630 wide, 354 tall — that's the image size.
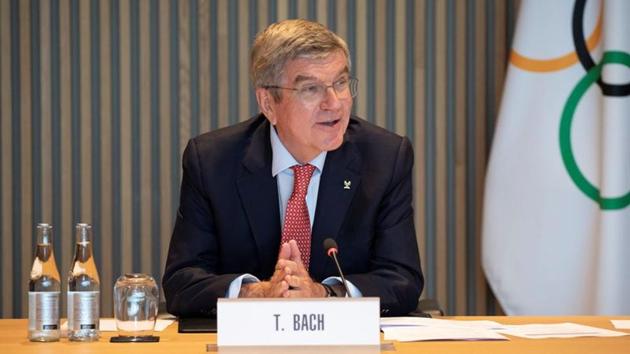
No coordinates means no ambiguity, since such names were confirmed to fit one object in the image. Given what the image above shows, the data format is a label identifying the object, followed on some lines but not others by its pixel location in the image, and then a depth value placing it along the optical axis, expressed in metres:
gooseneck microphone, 5.25
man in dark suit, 6.58
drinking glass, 4.97
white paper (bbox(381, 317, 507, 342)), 5.05
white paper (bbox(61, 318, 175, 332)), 5.41
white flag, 8.85
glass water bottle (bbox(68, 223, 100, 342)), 4.94
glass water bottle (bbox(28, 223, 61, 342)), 4.96
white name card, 4.66
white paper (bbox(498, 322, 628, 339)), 5.15
